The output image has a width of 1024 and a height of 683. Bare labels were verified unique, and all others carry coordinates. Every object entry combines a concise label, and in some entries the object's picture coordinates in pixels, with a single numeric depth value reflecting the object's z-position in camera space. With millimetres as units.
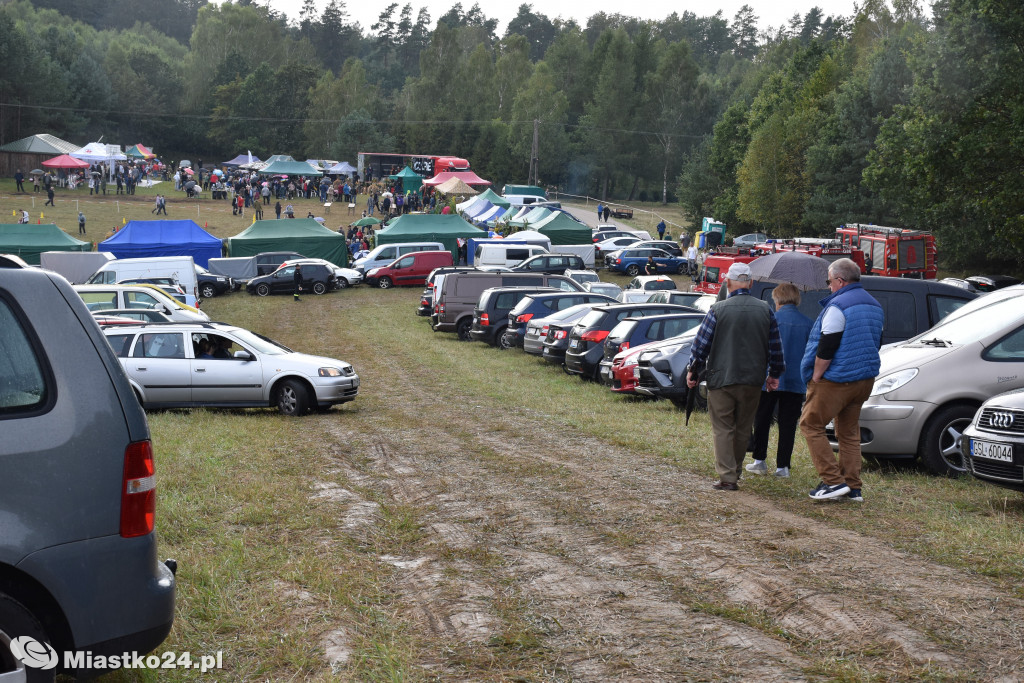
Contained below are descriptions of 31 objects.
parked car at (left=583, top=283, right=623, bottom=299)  30172
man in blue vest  7258
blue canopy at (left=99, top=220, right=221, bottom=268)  36688
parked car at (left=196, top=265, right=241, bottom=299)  37562
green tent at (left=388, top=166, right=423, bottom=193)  76250
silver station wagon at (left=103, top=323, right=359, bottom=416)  14555
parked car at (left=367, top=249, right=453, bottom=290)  41656
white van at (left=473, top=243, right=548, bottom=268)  42125
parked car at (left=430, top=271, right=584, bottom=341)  27438
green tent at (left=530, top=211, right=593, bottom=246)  48844
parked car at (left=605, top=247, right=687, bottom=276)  47125
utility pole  79612
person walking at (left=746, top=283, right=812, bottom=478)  8523
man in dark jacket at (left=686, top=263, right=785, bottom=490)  7695
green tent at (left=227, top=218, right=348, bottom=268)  41312
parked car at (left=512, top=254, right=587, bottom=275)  39938
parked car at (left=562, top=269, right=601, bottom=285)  34456
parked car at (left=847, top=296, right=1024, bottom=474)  8586
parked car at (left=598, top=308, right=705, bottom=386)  16812
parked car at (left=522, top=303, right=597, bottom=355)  21141
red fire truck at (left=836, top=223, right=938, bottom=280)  32500
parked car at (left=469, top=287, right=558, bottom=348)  25266
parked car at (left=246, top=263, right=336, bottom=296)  38531
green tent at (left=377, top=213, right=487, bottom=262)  45250
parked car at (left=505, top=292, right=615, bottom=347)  23516
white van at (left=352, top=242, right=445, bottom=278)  42781
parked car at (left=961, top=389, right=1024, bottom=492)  6965
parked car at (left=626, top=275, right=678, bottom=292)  32531
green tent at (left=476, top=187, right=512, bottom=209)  58419
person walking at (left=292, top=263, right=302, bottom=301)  38925
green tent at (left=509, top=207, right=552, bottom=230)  50719
